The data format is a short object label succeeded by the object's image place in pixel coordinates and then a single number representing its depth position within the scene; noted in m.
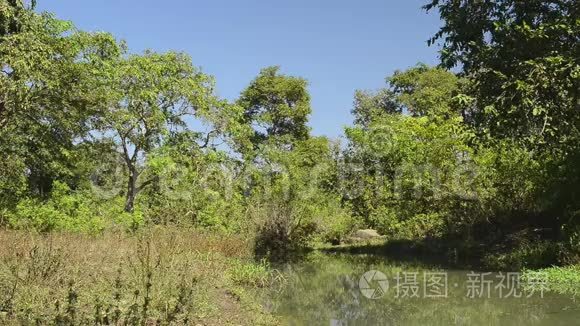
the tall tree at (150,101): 19.27
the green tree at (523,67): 10.68
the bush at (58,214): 13.83
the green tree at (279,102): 32.56
